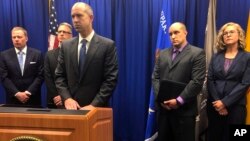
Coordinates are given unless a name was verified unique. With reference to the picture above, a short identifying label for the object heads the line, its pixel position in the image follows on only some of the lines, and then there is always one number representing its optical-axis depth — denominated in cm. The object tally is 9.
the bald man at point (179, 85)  309
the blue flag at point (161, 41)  380
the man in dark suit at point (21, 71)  363
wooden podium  126
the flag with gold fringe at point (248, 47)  332
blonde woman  310
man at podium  227
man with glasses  342
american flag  410
